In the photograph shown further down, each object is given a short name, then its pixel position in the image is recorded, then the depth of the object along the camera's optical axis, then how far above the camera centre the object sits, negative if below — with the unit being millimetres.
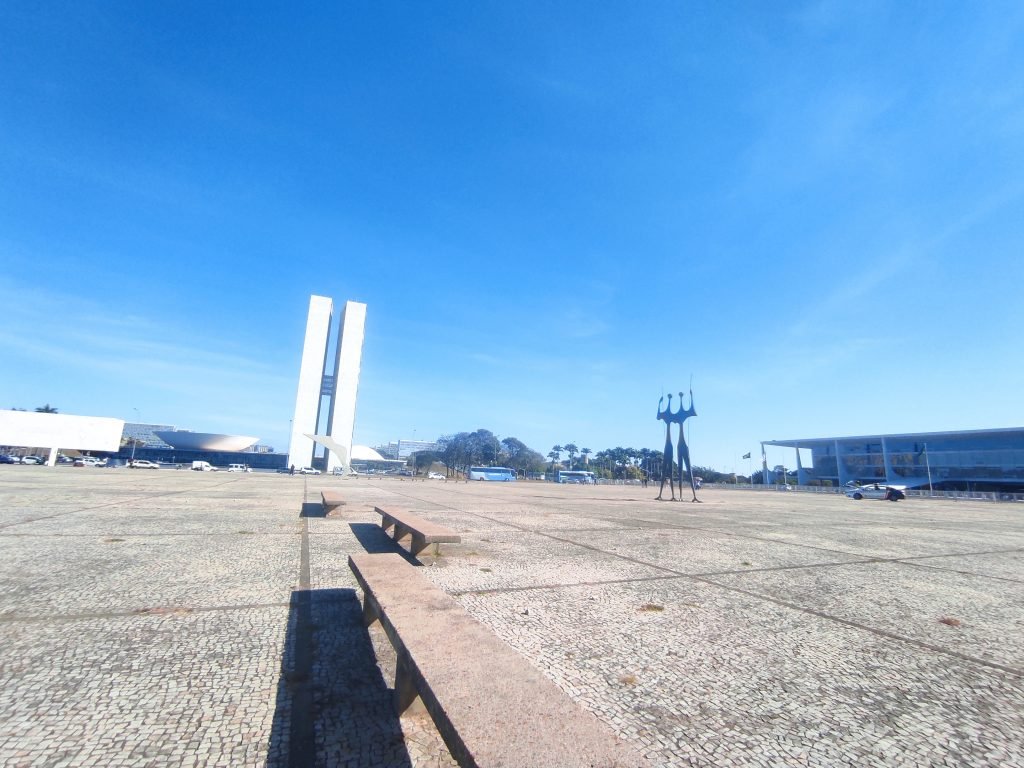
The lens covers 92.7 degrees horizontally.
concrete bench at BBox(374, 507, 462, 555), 4434 -571
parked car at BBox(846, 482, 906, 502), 32175 -242
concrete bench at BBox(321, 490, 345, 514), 8531 -584
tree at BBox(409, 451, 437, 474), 112525 +2401
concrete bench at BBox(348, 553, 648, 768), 1214 -668
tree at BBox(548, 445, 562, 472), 145875 +6269
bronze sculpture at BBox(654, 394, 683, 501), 20531 +1898
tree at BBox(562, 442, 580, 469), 144250 +8057
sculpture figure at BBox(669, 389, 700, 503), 19922 +1721
